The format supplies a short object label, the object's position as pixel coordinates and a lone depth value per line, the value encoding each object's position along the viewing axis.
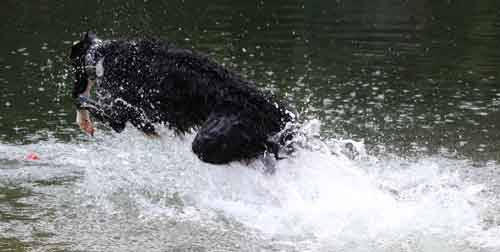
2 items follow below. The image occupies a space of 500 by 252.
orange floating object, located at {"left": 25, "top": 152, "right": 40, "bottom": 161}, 17.55
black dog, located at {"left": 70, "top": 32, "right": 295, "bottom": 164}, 13.32
